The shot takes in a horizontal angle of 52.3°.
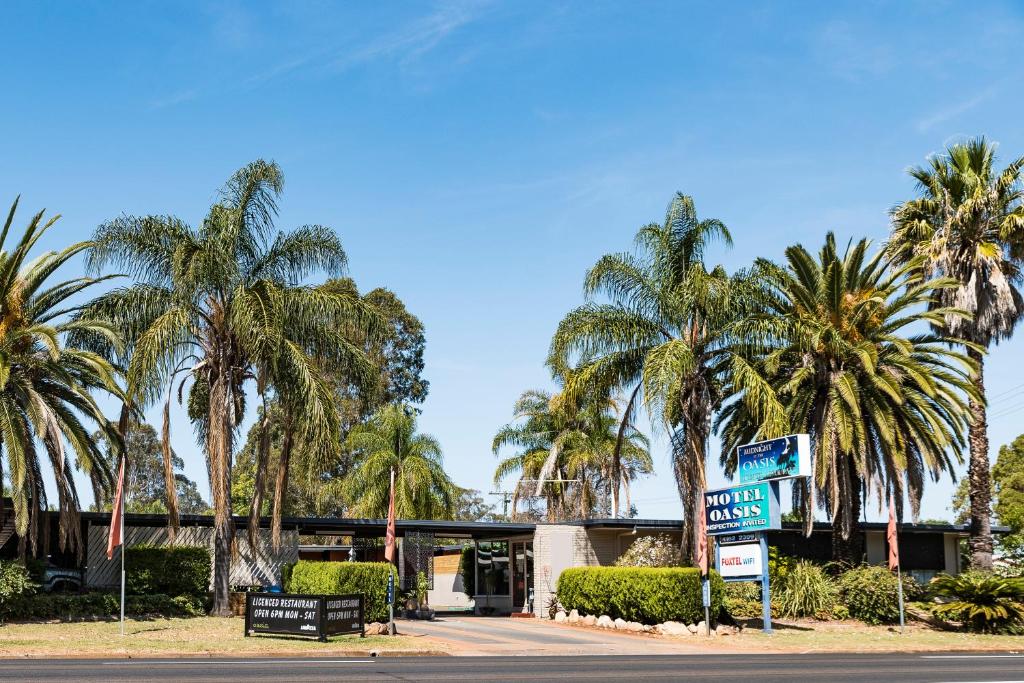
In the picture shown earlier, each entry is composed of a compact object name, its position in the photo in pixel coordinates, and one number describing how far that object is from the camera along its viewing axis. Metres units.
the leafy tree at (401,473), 45.22
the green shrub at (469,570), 43.78
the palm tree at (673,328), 31.92
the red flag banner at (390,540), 26.88
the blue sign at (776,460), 28.08
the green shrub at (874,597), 31.11
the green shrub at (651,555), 32.44
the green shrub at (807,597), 31.84
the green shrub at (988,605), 28.83
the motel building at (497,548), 31.62
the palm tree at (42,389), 26.80
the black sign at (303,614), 23.00
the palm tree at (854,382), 33.00
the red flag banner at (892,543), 29.98
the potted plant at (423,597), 34.97
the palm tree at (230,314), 28.91
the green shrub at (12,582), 25.74
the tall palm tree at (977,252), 35.09
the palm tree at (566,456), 46.31
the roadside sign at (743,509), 28.27
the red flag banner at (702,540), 27.81
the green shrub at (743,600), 31.08
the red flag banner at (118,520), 24.67
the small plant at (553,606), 34.22
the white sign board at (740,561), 28.77
